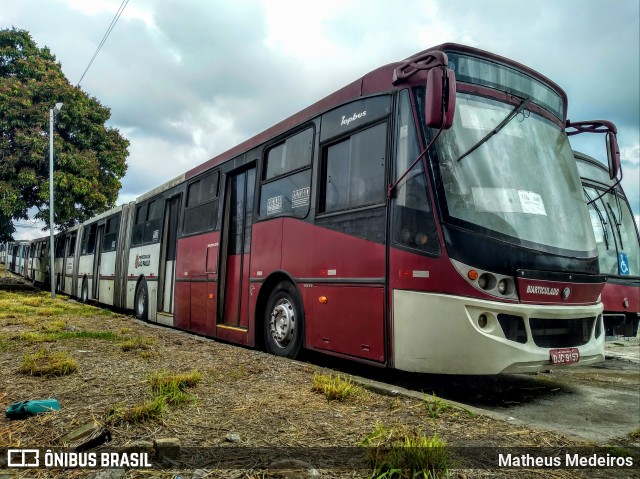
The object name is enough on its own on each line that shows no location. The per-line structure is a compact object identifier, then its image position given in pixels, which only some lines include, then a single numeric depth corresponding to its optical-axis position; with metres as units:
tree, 18.95
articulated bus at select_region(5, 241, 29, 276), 38.08
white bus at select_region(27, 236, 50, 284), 26.61
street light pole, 17.05
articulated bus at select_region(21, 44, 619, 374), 4.14
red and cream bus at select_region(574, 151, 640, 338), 7.19
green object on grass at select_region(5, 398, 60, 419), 3.08
